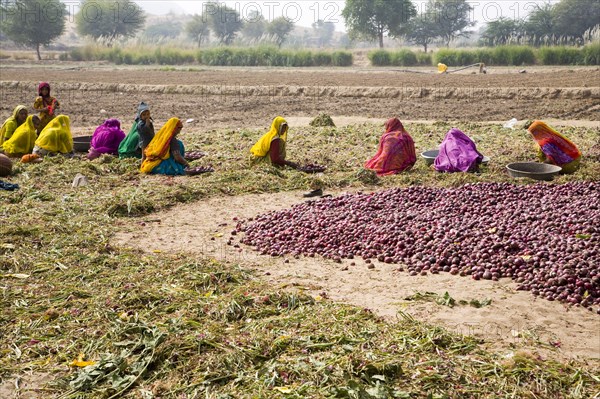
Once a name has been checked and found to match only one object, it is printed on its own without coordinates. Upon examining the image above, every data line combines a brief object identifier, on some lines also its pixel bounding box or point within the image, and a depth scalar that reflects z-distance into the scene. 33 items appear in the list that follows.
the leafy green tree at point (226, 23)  93.81
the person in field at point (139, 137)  10.81
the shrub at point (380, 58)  42.38
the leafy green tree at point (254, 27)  115.00
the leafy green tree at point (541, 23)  69.19
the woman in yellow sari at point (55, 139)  11.80
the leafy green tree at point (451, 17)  77.12
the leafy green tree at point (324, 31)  138.50
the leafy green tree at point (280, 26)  102.56
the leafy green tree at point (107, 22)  80.06
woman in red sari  10.11
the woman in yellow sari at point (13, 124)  12.53
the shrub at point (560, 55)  33.38
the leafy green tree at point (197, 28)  101.31
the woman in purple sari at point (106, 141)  11.85
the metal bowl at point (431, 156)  10.19
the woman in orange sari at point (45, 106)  12.69
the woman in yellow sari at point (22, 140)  12.02
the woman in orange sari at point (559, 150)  9.69
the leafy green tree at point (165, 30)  127.75
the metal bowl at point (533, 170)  9.31
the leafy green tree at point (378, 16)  67.12
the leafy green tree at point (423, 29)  73.88
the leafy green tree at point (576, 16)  67.12
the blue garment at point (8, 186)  9.53
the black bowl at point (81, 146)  12.57
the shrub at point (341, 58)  43.28
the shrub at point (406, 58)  41.15
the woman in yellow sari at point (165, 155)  10.46
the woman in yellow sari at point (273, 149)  10.48
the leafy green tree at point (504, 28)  72.19
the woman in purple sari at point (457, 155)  9.80
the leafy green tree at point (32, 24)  61.91
